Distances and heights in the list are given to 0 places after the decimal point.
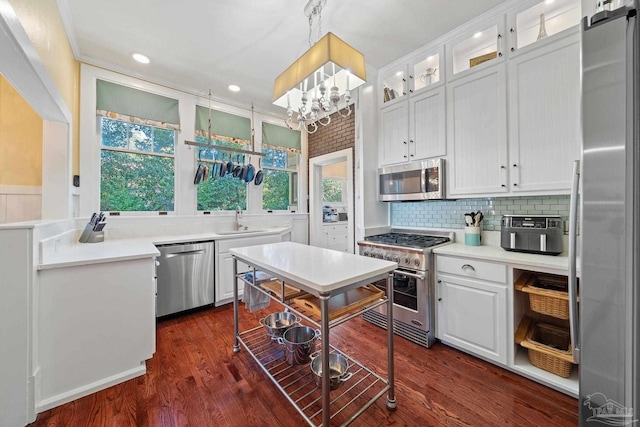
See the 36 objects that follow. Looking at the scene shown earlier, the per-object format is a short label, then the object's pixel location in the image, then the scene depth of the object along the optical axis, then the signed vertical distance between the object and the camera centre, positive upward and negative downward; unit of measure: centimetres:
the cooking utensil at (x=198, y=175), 335 +54
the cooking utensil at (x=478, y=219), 235 -5
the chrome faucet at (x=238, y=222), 376 -12
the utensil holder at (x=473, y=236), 236 -21
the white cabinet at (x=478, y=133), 210 +74
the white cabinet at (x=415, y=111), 248 +112
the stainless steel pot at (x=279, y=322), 215 -101
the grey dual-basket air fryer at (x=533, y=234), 182 -16
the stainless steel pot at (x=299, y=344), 186 -103
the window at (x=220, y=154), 351 +91
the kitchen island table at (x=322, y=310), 123 -56
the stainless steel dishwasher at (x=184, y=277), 265 -71
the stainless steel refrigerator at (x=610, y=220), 67 -2
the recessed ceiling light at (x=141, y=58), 260 +169
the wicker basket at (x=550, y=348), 164 -97
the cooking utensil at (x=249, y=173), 379 +64
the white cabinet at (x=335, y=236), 494 -46
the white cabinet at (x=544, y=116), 176 +75
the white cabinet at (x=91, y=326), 156 -78
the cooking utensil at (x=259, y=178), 395 +59
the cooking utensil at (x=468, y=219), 239 -5
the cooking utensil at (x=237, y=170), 369 +67
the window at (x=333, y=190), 583 +59
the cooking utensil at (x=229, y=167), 360 +70
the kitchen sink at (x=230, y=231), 343 -25
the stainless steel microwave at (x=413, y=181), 247 +36
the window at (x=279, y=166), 417 +85
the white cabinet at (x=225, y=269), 303 -70
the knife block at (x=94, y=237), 250 -23
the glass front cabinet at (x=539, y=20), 188 +156
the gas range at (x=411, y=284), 216 -65
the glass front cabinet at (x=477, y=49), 210 +157
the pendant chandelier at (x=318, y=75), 145 +96
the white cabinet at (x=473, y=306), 184 -74
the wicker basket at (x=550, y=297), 165 -58
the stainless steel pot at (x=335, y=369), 160 -109
